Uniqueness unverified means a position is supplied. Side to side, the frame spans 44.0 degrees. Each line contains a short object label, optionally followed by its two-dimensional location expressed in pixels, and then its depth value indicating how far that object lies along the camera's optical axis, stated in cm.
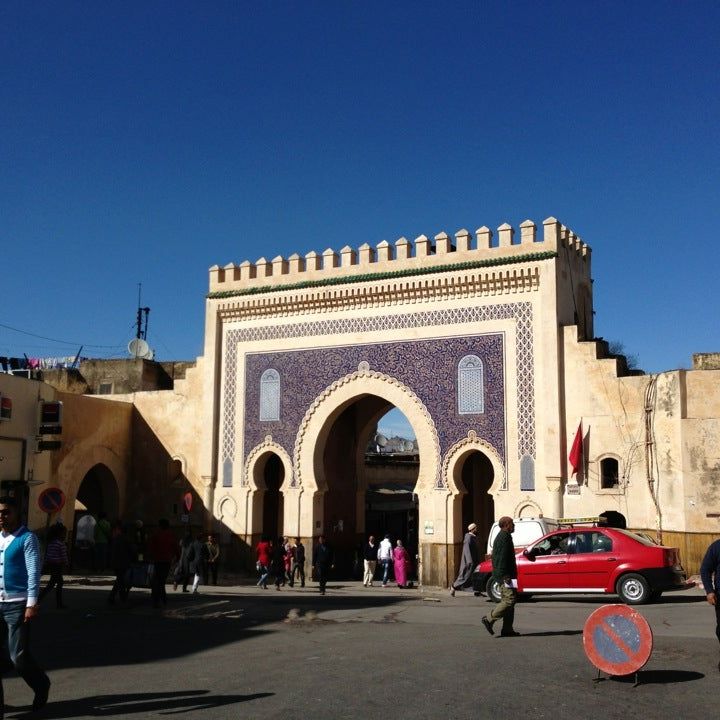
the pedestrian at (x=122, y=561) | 1367
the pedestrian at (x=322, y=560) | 1778
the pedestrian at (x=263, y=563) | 1916
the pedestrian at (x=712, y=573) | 759
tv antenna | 2980
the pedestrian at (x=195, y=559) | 1639
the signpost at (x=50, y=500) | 1542
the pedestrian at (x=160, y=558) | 1355
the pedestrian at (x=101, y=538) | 2044
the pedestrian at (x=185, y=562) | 1695
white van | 1625
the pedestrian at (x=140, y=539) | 1927
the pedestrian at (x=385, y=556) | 2020
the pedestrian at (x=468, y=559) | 1667
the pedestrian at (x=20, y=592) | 621
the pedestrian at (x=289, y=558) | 2008
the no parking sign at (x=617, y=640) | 703
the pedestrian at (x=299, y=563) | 1992
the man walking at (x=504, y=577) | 955
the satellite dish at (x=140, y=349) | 2983
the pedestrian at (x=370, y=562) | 2031
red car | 1333
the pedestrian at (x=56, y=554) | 1247
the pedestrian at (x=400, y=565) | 1967
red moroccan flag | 1820
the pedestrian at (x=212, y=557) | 1894
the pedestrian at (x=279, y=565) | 1880
